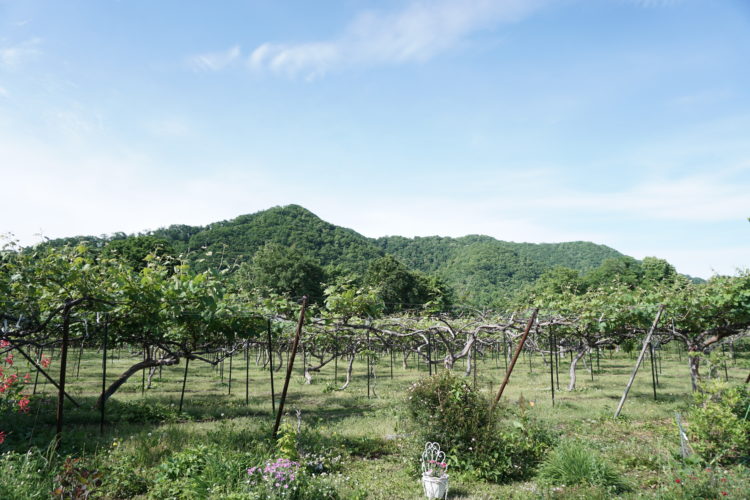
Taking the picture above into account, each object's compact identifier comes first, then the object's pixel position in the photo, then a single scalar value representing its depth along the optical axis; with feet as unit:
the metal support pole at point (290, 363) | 22.68
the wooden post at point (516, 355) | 23.12
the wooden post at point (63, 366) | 19.65
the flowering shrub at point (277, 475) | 16.46
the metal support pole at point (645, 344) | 30.37
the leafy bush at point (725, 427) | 21.17
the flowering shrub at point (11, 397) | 27.76
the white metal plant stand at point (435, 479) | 18.04
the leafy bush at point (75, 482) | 15.28
